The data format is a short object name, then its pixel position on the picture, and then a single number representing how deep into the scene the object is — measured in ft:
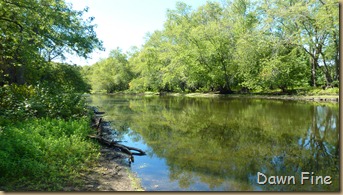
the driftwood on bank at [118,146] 32.50
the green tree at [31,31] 33.30
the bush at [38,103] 36.24
